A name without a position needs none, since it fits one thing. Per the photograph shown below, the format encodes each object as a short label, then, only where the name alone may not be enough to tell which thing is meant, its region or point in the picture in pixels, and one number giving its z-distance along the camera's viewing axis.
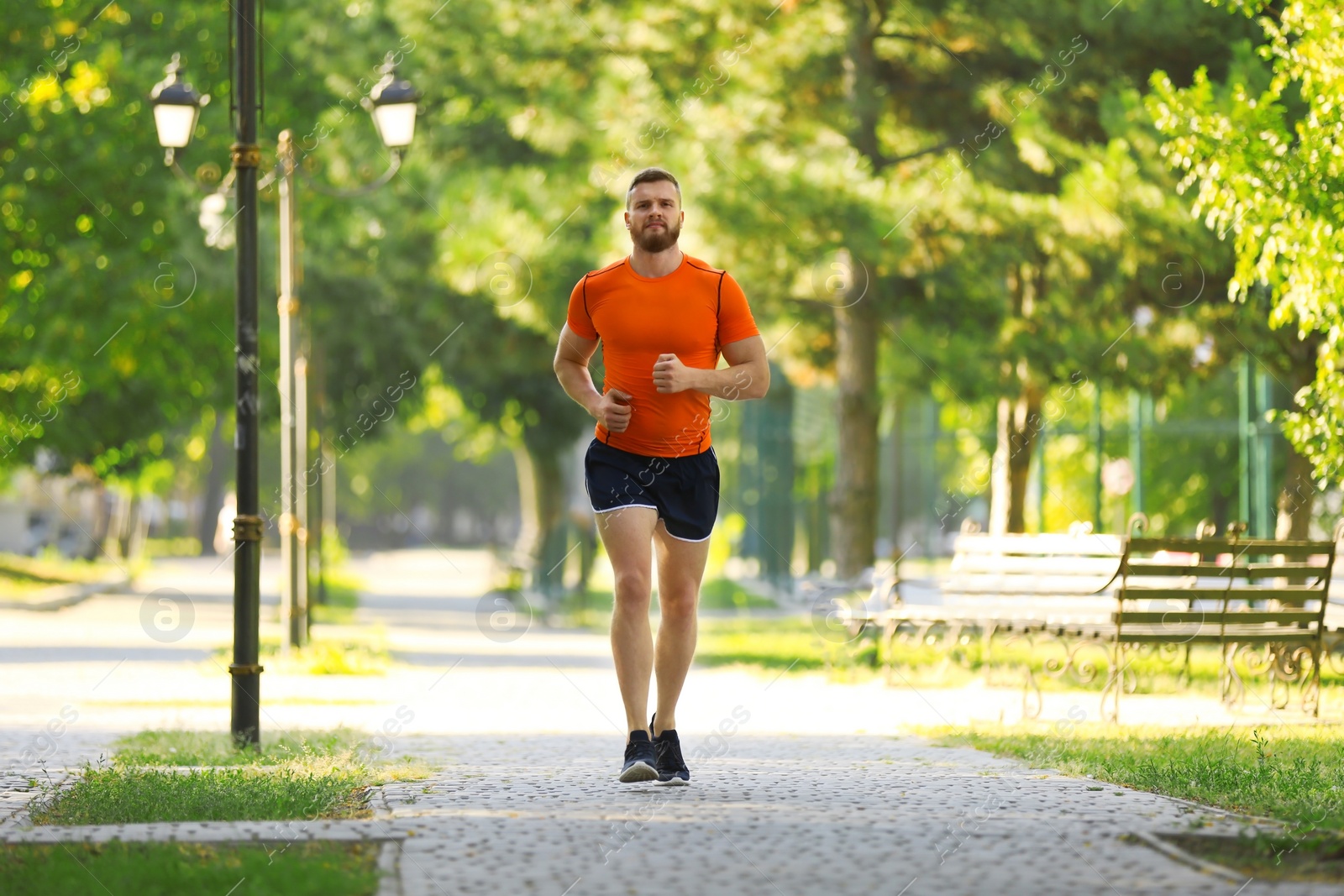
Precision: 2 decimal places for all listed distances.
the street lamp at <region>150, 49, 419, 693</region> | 20.31
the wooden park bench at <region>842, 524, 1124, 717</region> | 21.11
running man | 12.53
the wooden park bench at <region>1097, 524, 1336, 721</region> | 18.78
